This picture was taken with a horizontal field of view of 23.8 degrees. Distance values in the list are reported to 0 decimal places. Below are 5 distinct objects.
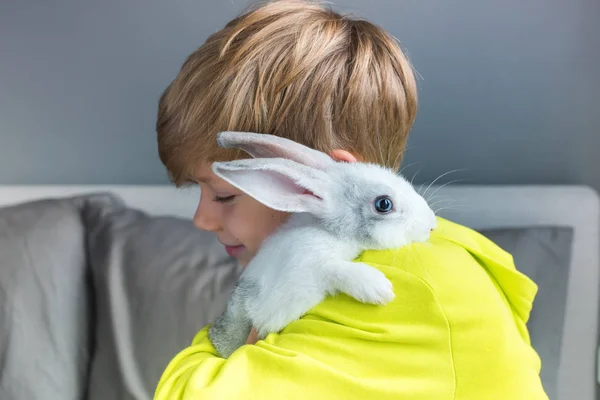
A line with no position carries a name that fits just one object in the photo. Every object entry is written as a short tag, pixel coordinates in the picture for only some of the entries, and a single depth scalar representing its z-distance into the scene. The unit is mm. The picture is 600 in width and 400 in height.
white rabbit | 854
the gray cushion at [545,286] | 1216
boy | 858
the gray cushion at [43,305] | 1267
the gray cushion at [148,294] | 1258
